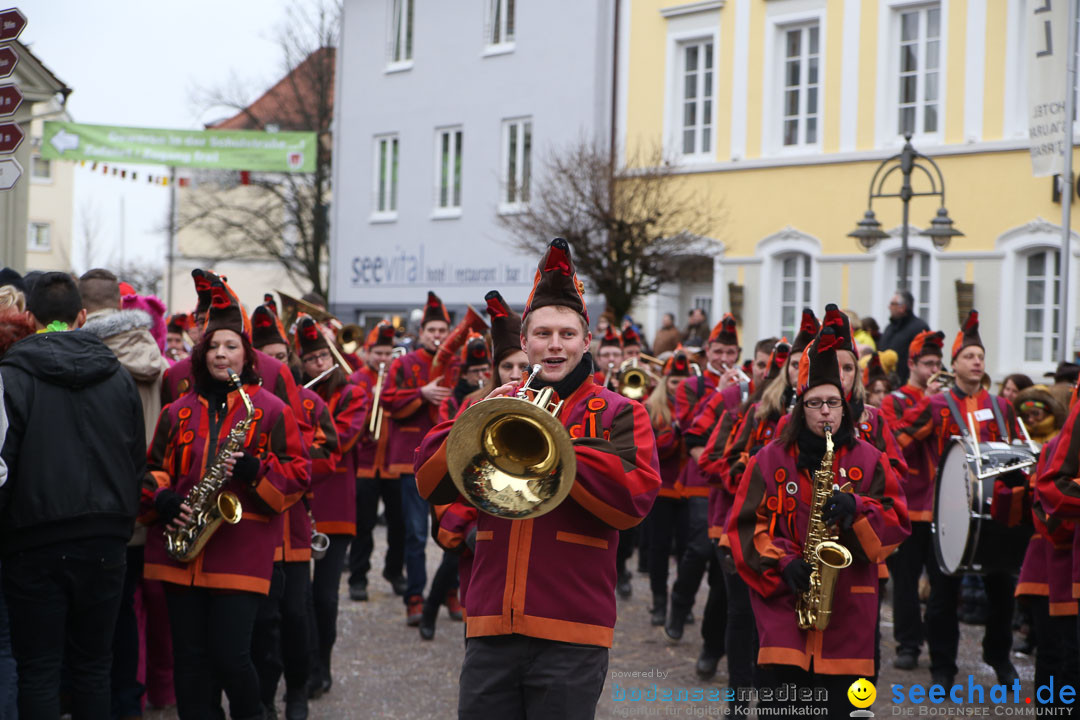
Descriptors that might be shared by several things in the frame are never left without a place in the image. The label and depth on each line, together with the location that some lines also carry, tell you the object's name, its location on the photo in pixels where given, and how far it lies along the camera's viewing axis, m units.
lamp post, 13.66
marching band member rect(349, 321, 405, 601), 9.78
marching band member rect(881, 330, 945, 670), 8.23
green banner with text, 21.92
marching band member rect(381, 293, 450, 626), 9.48
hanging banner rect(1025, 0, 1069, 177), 10.98
